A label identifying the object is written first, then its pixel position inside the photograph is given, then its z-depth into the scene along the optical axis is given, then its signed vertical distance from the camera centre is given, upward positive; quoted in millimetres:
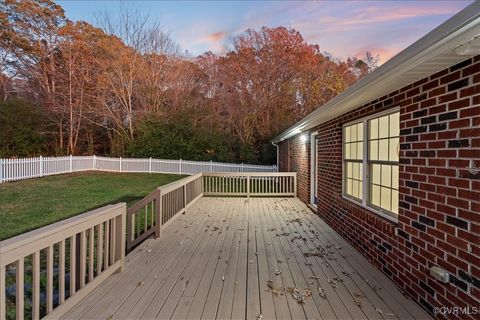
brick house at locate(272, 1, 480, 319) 2049 -45
